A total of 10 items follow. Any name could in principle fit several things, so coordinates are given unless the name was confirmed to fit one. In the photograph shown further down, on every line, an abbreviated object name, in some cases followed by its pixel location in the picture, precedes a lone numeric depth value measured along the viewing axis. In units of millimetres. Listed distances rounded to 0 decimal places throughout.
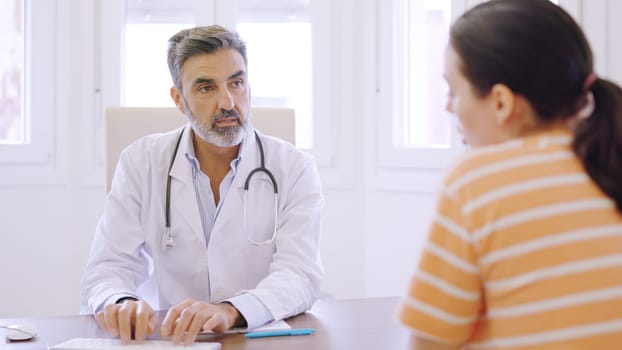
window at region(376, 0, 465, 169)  4202
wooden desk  2576
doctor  3046
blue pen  2644
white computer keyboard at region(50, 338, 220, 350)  2533
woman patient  1743
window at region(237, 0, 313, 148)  4381
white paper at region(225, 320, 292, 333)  2682
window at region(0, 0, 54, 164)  4305
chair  3289
